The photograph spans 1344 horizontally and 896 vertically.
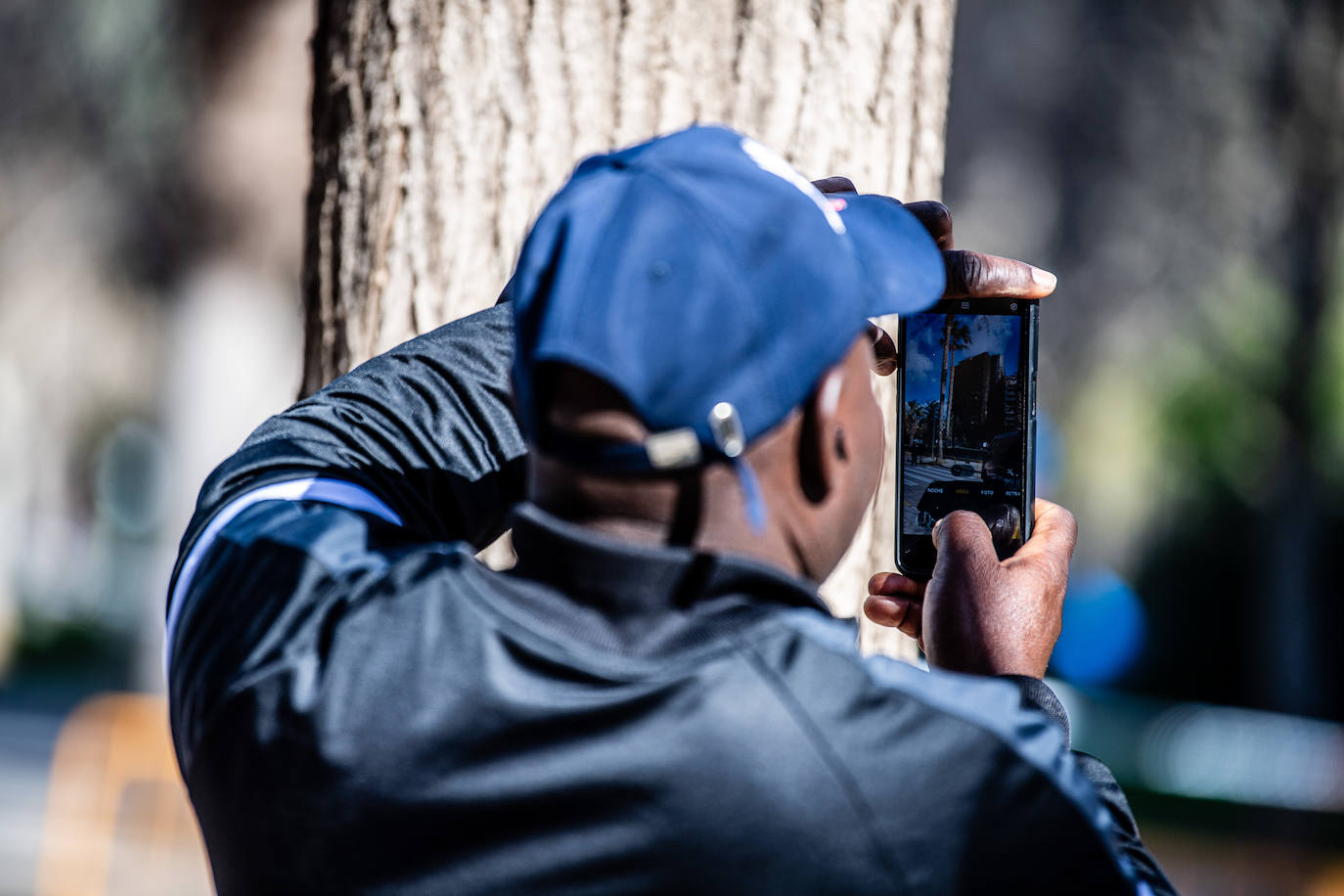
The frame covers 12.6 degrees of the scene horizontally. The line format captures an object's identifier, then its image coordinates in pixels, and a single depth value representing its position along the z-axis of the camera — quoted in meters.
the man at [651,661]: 2.40
